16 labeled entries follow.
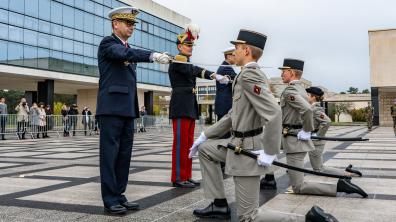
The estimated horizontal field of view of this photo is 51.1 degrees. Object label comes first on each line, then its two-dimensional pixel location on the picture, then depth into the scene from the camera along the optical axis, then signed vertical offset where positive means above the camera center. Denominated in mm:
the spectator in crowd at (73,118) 22945 -23
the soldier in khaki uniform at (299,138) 4918 -243
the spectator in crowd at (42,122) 20625 -222
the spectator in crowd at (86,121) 24094 -200
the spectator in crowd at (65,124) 22516 -350
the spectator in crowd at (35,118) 20423 -23
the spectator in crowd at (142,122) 29219 -306
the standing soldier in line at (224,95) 6020 +339
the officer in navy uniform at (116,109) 4199 +88
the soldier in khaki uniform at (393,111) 19673 +345
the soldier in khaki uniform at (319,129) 6270 -176
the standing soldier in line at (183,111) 5492 +90
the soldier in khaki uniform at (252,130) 3025 -89
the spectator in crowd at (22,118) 19845 -24
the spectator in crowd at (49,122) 21453 -232
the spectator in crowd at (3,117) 18938 -1
